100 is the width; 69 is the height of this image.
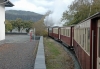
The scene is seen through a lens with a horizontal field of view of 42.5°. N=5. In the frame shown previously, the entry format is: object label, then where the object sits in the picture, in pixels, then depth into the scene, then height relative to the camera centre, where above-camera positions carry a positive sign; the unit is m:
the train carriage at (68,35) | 11.03 -0.41
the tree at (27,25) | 33.67 +1.56
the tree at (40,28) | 24.62 +0.56
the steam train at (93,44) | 2.91 -0.34
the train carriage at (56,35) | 19.34 -0.67
